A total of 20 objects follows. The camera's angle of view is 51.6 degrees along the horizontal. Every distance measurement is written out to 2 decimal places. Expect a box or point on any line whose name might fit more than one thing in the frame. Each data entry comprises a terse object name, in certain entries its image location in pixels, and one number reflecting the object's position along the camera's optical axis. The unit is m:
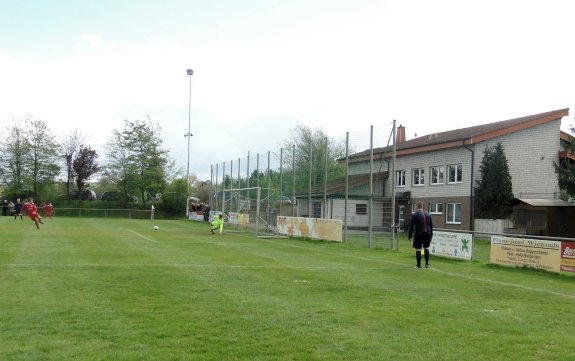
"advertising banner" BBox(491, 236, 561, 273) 16.62
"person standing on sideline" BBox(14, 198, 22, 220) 45.64
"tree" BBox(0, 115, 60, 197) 65.75
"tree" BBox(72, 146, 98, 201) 73.12
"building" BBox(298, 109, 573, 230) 40.22
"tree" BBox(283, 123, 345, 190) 32.59
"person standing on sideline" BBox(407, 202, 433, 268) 16.69
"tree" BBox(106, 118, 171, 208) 70.25
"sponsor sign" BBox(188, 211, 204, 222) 57.28
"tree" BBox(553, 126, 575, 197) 34.78
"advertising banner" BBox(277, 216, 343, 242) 27.91
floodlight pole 63.38
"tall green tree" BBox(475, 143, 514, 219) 38.16
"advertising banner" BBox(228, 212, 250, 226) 38.53
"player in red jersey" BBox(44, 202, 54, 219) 51.49
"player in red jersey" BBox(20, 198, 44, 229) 32.97
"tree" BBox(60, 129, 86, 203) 73.12
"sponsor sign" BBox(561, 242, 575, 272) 15.94
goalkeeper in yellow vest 33.16
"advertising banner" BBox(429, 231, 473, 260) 19.77
